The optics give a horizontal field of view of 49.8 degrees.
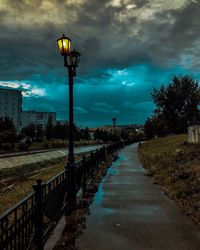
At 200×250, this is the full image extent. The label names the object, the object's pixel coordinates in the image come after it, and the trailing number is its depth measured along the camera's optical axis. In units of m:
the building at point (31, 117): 130.51
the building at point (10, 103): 105.17
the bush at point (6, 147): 45.95
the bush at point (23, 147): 46.83
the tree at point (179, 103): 42.85
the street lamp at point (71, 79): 5.28
